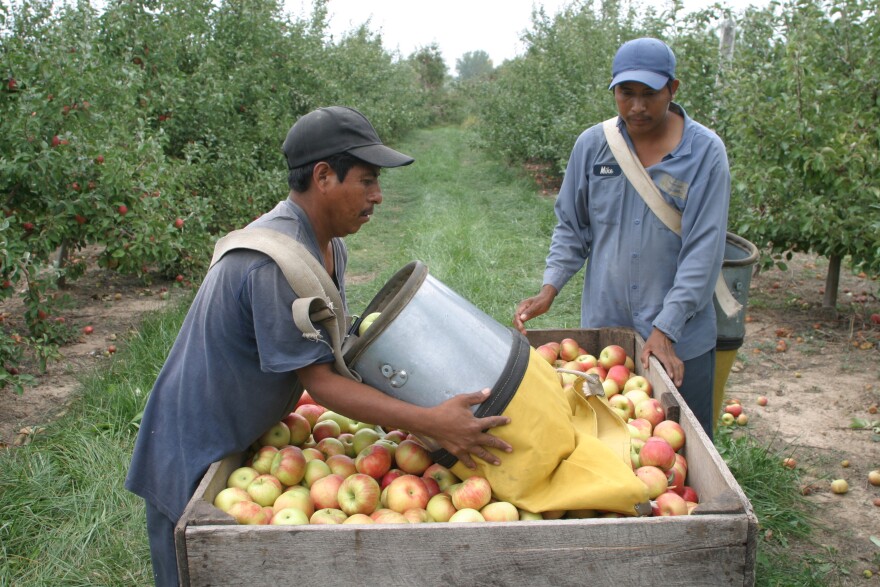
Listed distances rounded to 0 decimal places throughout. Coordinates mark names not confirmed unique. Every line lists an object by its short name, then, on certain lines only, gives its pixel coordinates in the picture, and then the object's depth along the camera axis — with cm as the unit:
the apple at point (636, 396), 243
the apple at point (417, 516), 178
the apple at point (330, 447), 212
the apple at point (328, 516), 176
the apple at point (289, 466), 194
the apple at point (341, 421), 231
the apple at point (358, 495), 183
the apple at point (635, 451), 205
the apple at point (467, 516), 173
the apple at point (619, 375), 268
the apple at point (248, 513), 172
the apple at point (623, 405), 239
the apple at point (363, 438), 213
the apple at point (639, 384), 260
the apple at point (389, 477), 195
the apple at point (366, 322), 205
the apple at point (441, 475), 193
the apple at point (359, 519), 174
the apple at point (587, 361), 271
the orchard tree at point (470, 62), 11788
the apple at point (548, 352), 282
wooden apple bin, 159
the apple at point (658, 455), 202
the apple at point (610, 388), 262
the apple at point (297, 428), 218
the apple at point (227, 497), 179
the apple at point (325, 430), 225
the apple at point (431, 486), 190
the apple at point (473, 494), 178
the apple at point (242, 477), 192
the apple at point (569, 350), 289
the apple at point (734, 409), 431
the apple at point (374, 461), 198
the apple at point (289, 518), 175
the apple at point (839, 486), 362
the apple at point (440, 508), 180
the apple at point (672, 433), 221
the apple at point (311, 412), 232
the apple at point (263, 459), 199
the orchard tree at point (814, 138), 537
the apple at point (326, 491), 187
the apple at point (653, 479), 192
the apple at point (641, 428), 220
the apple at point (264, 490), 186
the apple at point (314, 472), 197
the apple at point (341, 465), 199
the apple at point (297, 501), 184
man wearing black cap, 176
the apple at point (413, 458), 198
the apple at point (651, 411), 233
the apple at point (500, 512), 176
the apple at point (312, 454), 205
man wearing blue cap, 261
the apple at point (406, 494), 183
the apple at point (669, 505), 182
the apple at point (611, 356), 282
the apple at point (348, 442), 216
